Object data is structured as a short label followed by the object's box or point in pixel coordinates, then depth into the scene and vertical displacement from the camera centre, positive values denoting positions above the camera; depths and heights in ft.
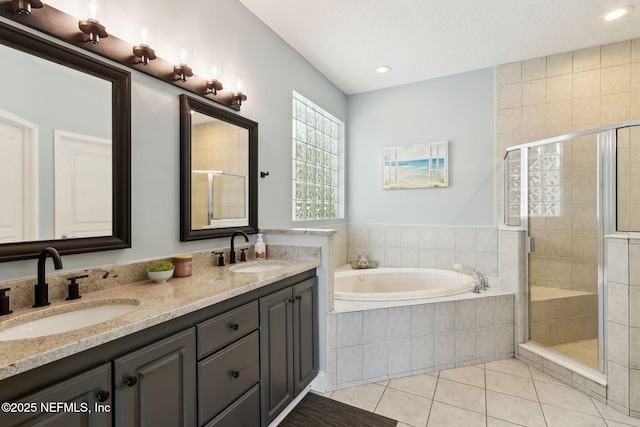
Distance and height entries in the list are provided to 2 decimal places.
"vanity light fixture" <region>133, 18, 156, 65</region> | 4.83 +2.74
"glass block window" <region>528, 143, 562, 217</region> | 8.20 +0.92
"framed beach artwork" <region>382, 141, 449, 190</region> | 11.27 +1.83
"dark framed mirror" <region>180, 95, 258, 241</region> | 5.87 +0.92
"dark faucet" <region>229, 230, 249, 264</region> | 6.73 -0.86
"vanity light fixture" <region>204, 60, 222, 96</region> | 6.22 +2.77
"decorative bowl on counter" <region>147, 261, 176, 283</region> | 4.92 -0.93
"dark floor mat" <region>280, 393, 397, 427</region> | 5.89 -4.04
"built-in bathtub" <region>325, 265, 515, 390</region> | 7.17 -3.05
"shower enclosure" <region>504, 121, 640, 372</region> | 6.66 -0.13
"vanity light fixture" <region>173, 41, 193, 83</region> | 5.53 +2.75
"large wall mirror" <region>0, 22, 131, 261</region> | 3.59 +0.86
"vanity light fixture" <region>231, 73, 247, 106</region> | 6.88 +2.80
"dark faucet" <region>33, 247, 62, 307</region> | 3.63 -0.87
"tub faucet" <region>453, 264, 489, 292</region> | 9.11 -1.99
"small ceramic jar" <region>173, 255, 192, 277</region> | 5.49 -0.93
